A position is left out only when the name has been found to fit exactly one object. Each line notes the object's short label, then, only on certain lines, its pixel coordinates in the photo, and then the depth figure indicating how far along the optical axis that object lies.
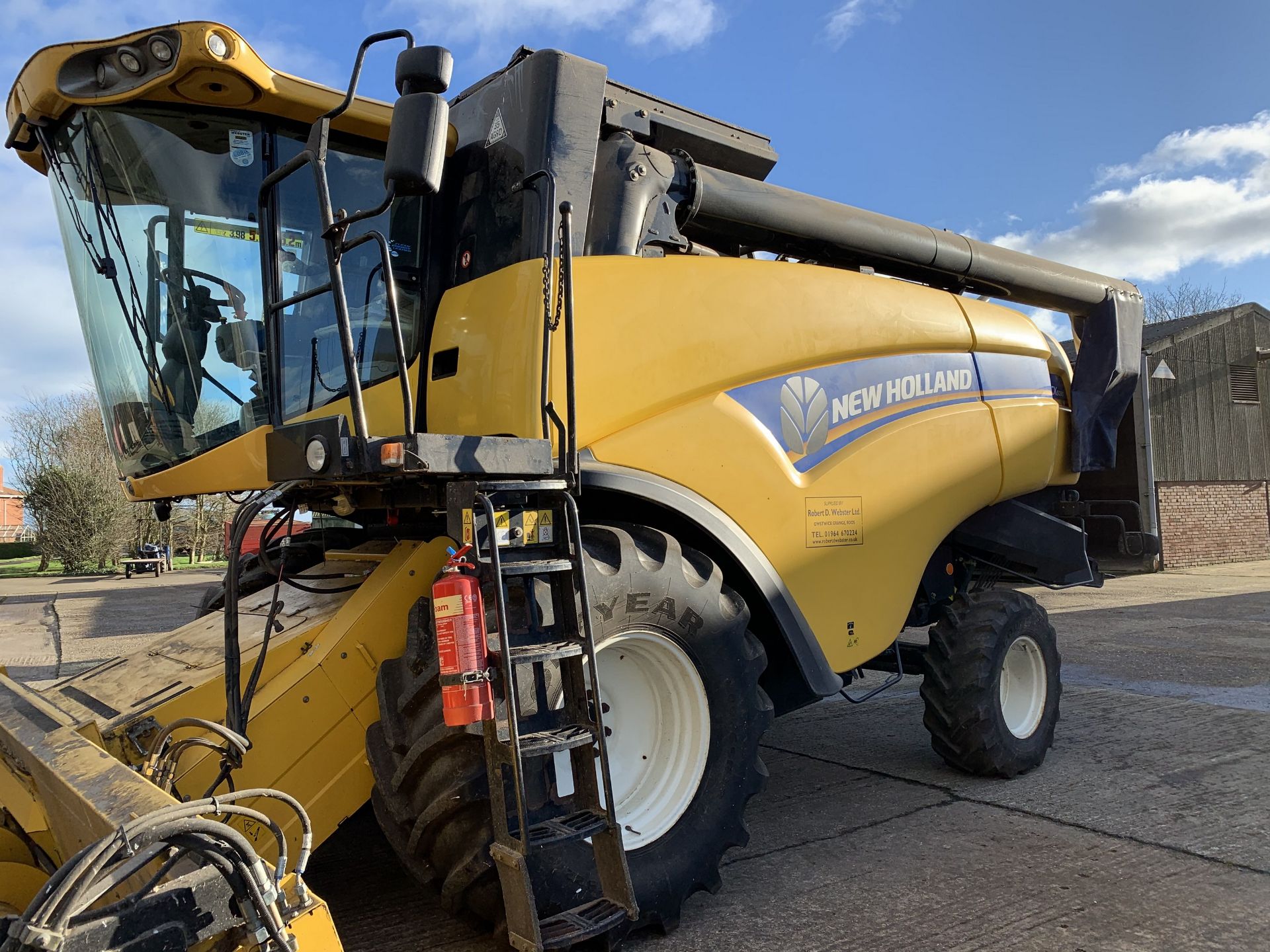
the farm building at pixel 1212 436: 17.97
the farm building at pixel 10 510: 65.20
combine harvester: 2.82
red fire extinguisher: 2.65
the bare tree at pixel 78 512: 24.94
